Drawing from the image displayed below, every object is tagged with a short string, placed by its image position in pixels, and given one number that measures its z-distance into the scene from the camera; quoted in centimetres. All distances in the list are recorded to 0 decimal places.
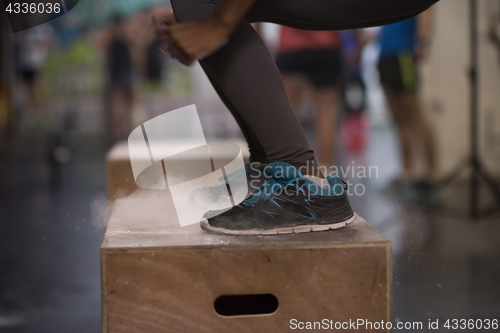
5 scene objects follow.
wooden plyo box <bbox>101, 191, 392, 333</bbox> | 150
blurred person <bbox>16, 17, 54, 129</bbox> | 1118
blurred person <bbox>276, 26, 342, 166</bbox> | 524
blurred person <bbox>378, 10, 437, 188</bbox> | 491
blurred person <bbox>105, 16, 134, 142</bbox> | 998
